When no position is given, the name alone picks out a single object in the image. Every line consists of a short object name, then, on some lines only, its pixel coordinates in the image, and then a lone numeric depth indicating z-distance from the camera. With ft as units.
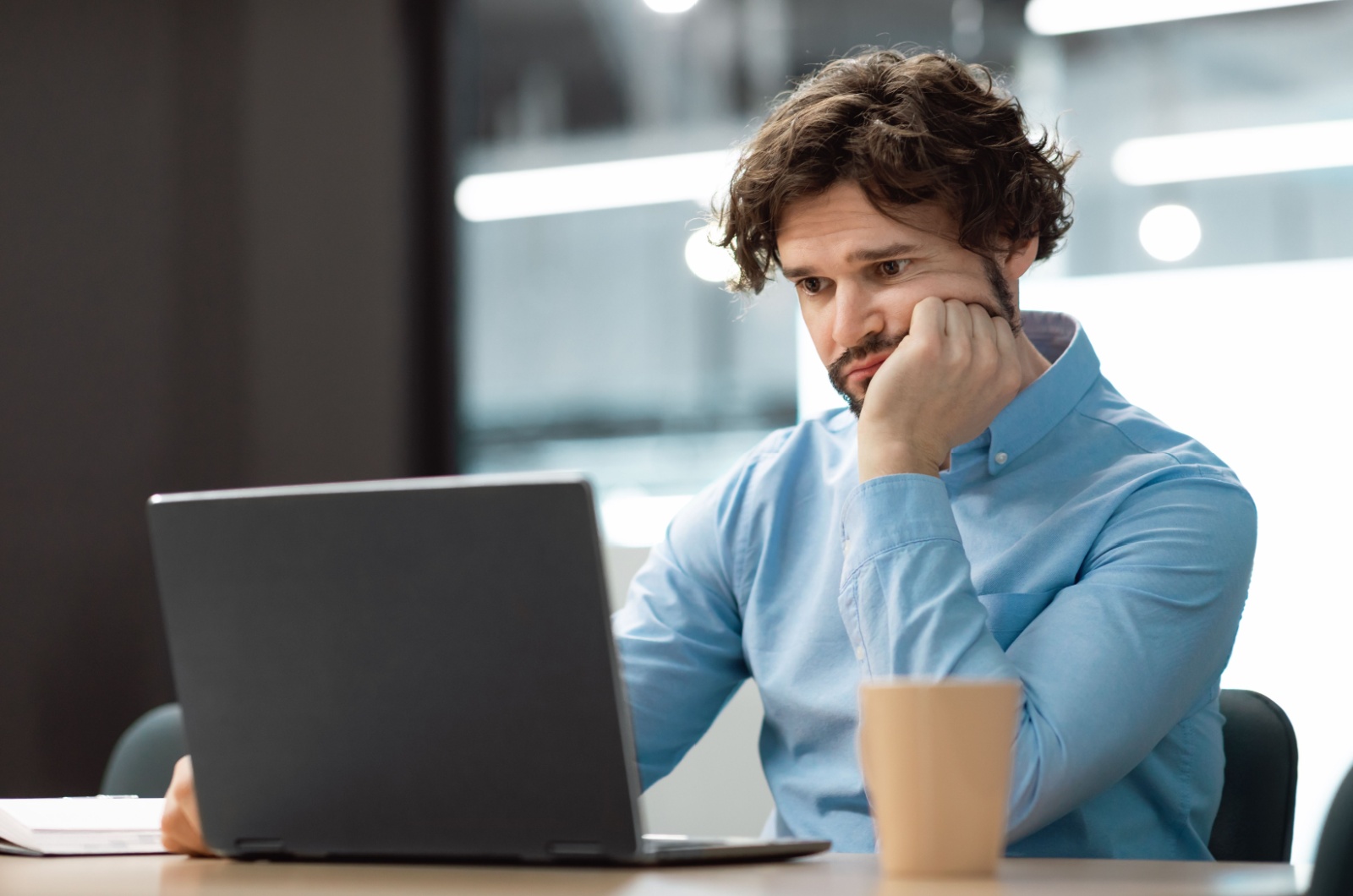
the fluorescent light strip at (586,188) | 23.66
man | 6.82
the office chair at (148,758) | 9.61
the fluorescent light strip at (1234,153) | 20.77
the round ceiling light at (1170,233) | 21.26
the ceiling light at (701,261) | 22.56
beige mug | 4.33
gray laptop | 4.76
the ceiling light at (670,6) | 23.49
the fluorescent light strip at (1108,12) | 21.76
